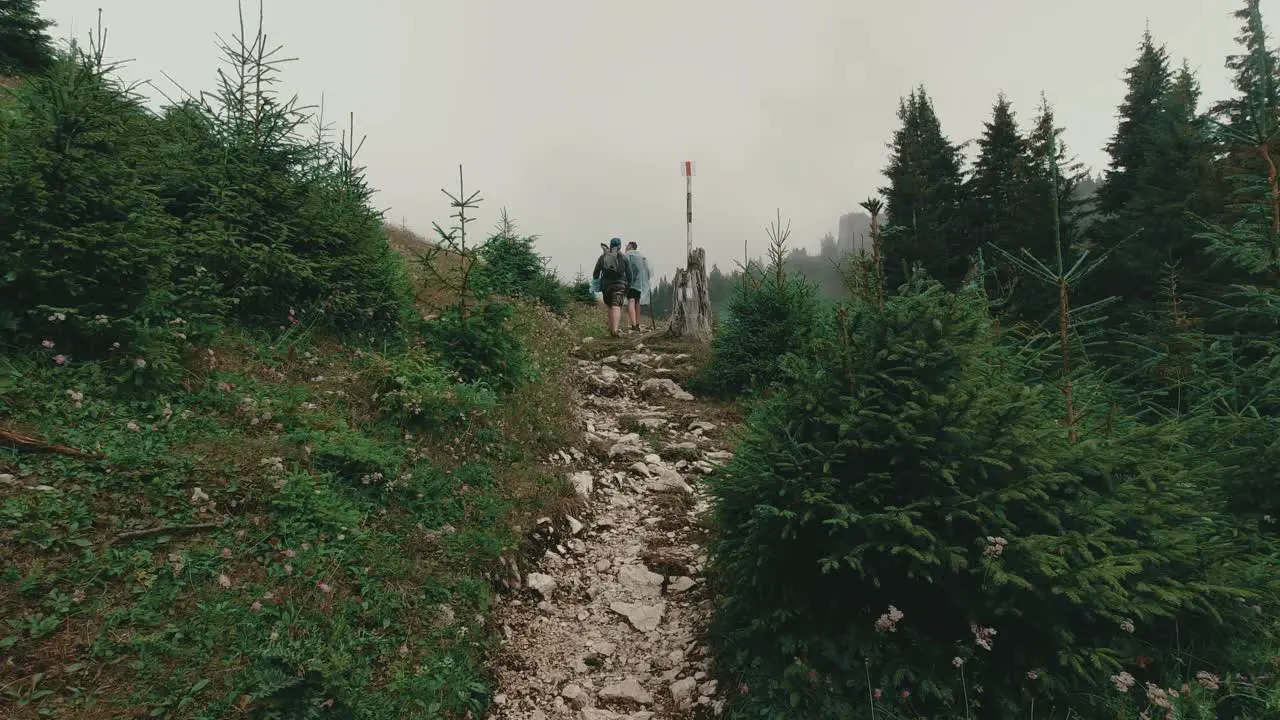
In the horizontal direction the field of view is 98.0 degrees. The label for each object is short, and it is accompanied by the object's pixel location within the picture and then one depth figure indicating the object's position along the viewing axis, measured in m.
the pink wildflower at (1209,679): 2.79
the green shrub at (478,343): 7.11
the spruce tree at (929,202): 29.61
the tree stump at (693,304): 14.00
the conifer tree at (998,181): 28.70
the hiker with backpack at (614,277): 14.45
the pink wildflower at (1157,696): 2.65
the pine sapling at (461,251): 6.87
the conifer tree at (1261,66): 4.31
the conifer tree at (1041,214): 22.56
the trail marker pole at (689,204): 19.29
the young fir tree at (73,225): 4.36
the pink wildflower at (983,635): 2.76
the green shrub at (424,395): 5.87
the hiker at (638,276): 15.01
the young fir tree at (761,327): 10.05
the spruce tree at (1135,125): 26.05
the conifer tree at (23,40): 13.59
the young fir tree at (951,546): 3.01
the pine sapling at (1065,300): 3.43
